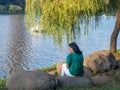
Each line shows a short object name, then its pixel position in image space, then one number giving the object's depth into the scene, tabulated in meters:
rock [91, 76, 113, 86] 9.60
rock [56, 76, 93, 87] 8.66
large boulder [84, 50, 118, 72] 11.81
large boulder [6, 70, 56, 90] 8.09
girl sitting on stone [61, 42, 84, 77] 9.34
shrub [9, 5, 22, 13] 88.46
